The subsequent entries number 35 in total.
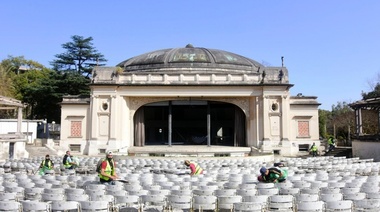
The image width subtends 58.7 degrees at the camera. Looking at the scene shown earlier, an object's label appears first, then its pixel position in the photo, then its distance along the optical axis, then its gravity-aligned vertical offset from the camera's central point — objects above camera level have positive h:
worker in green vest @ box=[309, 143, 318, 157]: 28.79 -1.67
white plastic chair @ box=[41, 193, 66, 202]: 7.81 -1.53
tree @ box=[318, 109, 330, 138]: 55.23 +1.23
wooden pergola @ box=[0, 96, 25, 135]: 26.43 +2.13
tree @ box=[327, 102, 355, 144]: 46.16 +1.07
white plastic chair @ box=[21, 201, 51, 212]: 6.47 -1.44
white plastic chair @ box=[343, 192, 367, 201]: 7.87 -1.52
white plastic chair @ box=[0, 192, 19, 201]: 7.45 -1.43
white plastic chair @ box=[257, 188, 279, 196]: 8.73 -1.55
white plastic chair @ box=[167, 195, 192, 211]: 7.47 -1.56
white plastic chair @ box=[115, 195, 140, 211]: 7.47 -1.53
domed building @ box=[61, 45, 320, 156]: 32.47 +2.34
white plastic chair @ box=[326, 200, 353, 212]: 6.79 -1.49
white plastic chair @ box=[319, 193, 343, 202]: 7.59 -1.48
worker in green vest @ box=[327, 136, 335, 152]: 29.77 -1.11
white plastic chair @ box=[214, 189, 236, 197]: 8.11 -1.46
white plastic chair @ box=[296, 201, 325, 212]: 6.59 -1.47
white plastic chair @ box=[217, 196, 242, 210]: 7.48 -1.54
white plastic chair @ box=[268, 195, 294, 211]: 7.38 -1.54
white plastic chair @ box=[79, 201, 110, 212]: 6.74 -1.48
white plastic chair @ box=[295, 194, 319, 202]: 7.44 -1.47
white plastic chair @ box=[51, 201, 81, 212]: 6.67 -1.47
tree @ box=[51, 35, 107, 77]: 53.76 +12.17
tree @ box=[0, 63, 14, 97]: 47.78 +6.76
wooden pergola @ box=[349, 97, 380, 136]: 25.28 +1.99
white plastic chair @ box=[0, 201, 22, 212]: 6.44 -1.42
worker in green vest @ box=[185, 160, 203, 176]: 12.07 -1.35
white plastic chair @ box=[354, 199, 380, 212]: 7.01 -1.52
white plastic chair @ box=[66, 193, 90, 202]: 7.71 -1.50
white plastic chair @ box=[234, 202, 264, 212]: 6.66 -1.49
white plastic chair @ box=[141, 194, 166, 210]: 7.68 -1.56
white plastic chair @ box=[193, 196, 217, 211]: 7.33 -1.54
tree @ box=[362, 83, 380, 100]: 48.03 +5.57
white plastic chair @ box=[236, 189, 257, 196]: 8.34 -1.50
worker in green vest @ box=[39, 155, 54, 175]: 13.78 -1.40
